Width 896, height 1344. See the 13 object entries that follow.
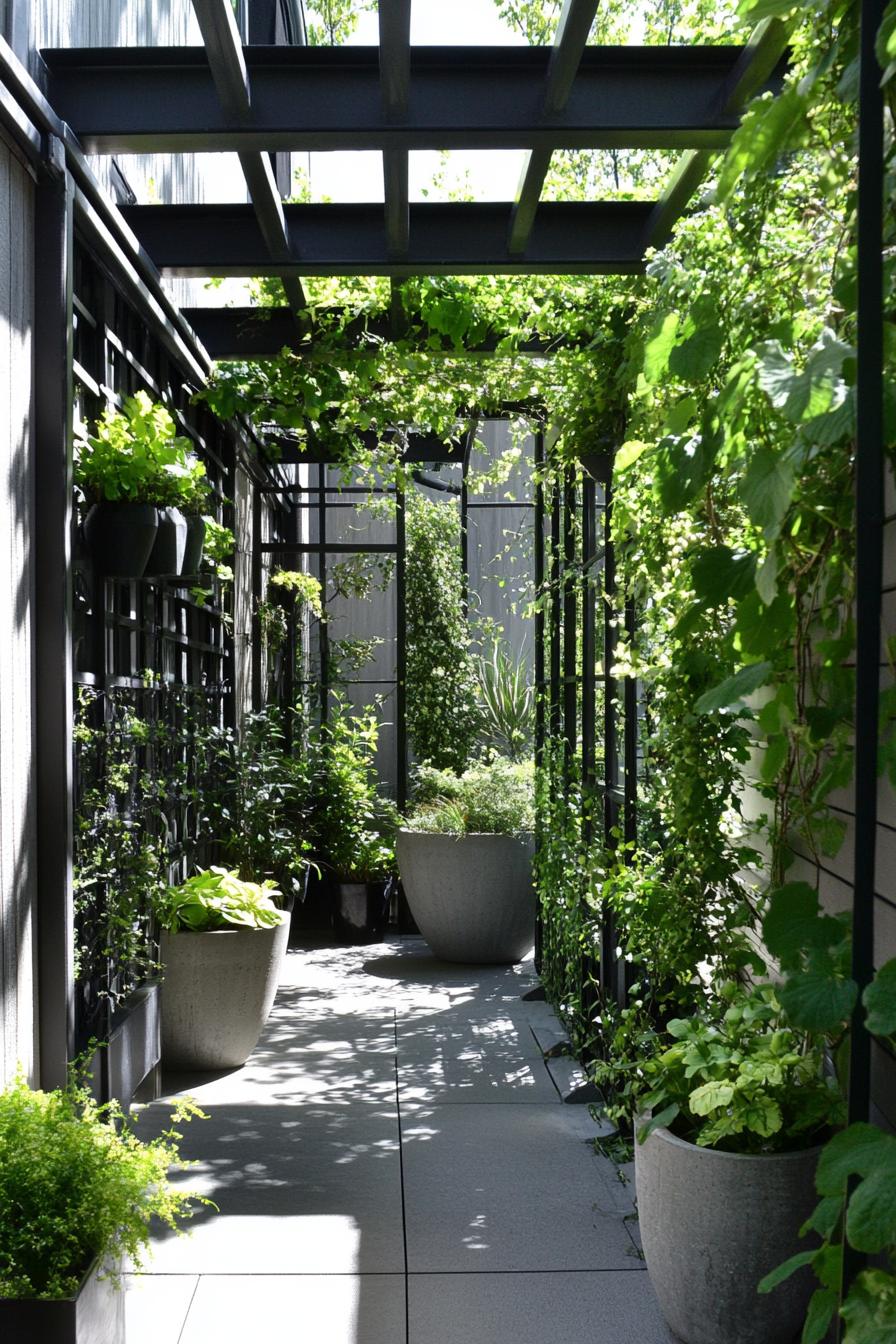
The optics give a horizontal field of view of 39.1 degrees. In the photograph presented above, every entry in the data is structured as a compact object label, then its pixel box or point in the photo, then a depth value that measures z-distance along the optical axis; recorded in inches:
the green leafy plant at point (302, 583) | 287.1
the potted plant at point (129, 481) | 126.3
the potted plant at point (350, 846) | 280.8
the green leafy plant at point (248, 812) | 208.2
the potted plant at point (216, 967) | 171.8
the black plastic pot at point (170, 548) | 136.6
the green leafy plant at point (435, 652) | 311.7
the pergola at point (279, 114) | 110.8
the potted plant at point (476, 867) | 250.2
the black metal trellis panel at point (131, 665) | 132.9
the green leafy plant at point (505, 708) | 320.5
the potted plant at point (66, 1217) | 79.0
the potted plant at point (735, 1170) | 92.2
